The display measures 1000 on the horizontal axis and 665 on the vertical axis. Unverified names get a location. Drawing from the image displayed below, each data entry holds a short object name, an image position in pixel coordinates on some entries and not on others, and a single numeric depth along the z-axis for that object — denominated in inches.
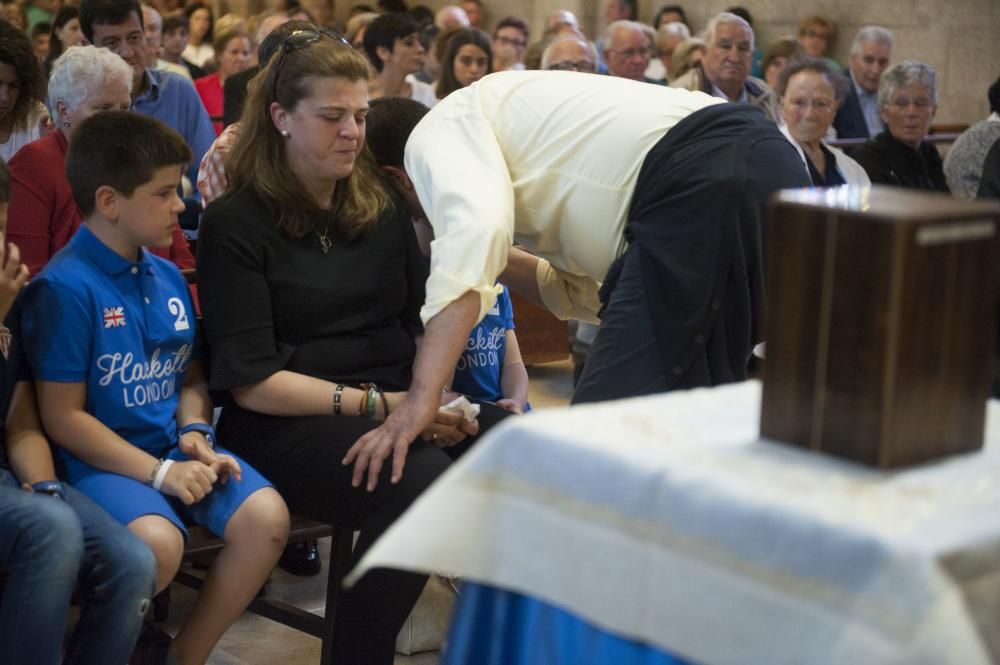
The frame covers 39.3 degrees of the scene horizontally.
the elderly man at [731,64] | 252.5
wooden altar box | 52.9
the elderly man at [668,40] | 367.9
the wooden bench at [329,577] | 105.0
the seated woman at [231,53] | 305.6
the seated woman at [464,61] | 262.2
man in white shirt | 92.7
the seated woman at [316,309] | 101.0
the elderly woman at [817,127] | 199.8
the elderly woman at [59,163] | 135.1
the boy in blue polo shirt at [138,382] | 98.5
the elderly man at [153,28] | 244.4
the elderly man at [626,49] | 291.4
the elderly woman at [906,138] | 215.0
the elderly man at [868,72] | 314.0
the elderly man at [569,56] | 261.7
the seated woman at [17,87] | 150.6
